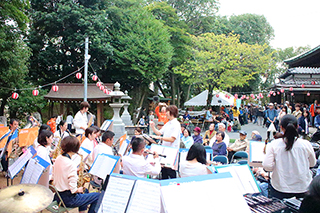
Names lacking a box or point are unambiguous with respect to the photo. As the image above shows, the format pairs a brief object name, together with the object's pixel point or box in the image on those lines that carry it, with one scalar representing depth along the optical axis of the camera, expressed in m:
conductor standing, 4.41
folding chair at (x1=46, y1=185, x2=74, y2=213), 3.12
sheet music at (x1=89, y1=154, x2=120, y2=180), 3.44
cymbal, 2.35
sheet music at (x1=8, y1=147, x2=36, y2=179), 3.55
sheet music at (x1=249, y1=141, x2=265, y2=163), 4.32
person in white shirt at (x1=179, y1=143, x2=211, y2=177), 3.13
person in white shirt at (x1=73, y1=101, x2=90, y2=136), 6.19
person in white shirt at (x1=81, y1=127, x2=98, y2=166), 4.71
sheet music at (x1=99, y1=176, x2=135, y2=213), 2.23
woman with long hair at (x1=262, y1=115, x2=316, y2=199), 2.90
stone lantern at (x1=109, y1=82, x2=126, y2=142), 11.02
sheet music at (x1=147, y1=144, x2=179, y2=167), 4.14
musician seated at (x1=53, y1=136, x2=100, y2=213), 3.16
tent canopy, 19.16
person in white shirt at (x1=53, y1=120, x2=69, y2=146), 6.16
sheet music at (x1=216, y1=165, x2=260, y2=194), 2.90
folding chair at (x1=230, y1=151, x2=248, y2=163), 5.66
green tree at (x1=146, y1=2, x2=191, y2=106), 23.94
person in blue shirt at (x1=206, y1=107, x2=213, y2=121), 16.25
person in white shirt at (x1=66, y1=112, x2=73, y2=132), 12.76
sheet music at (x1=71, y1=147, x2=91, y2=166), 4.57
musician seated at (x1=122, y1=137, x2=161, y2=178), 3.43
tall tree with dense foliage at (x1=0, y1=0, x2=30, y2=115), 10.02
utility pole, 13.98
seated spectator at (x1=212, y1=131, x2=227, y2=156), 5.80
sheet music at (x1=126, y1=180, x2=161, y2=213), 2.14
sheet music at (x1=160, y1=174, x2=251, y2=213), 2.00
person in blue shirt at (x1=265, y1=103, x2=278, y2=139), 12.01
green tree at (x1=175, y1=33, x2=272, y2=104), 18.81
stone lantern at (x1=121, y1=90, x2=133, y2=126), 13.66
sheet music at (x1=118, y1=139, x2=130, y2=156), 5.07
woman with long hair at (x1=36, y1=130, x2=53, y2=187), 3.33
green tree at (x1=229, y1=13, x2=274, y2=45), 32.06
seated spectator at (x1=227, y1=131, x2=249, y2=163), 6.24
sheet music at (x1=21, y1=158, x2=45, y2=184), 3.11
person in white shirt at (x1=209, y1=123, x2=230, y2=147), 6.78
